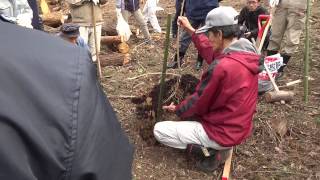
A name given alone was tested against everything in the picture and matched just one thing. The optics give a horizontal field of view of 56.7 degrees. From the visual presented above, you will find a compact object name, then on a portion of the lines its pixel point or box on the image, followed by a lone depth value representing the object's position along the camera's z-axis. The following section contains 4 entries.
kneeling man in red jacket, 2.57
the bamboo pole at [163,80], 2.84
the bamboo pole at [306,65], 3.83
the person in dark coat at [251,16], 4.43
